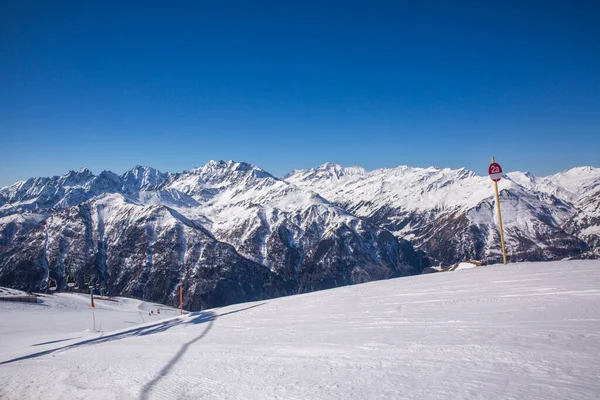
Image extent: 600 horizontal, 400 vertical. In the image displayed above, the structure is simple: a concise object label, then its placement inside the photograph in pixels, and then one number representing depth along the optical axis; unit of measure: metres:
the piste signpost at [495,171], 19.34
